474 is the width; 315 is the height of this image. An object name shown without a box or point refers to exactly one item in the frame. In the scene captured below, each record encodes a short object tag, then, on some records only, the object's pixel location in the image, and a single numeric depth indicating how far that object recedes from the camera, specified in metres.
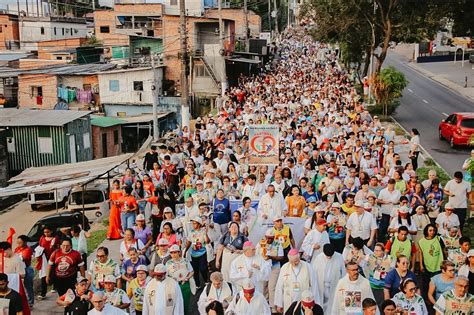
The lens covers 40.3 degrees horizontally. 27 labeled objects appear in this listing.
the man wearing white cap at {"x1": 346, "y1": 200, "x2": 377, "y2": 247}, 11.01
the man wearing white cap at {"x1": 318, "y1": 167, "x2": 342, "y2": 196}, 13.06
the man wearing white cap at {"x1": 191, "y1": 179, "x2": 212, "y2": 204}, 12.57
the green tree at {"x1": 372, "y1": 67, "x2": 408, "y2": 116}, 31.45
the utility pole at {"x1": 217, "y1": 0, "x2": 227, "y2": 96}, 38.29
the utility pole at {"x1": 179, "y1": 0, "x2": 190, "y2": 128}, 26.45
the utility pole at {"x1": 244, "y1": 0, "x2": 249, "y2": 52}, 60.12
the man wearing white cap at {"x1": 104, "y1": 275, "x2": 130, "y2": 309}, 8.48
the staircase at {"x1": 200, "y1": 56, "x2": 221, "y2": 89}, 45.00
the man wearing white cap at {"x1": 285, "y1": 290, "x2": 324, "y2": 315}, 7.52
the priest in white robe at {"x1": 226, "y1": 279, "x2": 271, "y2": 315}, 8.17
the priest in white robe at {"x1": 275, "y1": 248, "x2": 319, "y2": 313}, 8.78
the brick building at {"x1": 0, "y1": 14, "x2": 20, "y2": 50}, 70.25
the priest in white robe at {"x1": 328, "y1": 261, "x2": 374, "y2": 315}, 8.21
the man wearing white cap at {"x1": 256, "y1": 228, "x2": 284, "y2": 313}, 10.06
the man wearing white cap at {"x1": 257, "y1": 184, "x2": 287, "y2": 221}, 11.82
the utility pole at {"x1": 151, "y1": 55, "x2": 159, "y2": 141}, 33.78
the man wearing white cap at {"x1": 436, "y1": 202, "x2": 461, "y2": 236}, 10.90
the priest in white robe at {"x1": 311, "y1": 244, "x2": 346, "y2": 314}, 9.26
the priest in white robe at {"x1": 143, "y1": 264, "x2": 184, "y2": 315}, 8.58
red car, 24.36
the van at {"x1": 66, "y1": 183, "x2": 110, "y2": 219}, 22.98
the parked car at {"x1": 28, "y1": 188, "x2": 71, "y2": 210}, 27.11
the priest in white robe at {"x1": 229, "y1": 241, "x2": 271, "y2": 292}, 9.42
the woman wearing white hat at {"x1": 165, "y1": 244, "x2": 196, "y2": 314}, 9.38
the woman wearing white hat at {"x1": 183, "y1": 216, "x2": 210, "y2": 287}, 10.71
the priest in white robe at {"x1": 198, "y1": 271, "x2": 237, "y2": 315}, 8.59
